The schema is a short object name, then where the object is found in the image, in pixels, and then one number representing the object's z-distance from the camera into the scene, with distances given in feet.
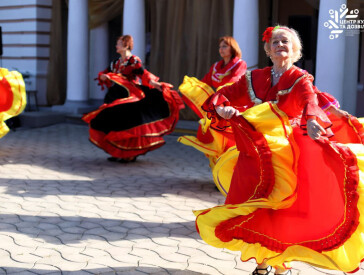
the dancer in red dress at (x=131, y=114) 23.45
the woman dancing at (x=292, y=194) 9.34
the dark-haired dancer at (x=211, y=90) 17.53
